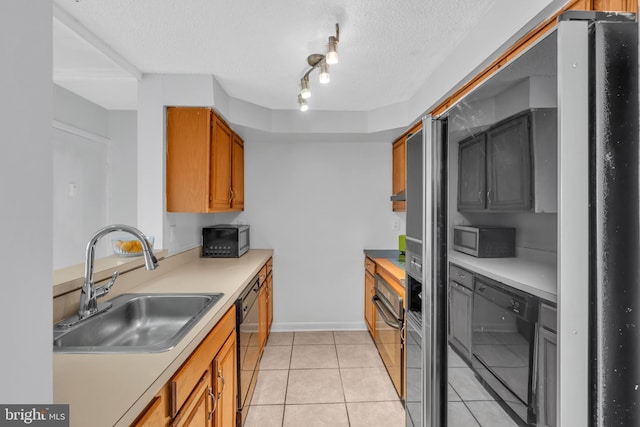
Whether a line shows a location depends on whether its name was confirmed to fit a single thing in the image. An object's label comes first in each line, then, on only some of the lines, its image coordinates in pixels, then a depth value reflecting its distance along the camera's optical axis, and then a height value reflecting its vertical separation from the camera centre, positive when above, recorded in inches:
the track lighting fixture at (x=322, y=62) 69.3 +35.5
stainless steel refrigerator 19.2 -0.4
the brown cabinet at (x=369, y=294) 128.2 -34.1
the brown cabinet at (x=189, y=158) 99.2 +17.0
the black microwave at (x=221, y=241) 123.3 -10.3
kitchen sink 53.1 -20.5
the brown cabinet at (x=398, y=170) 133.5 +18.5
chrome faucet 56.3 -9.8
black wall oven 86.0 -34.1
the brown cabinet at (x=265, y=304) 112.1 -34.3
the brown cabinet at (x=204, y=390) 38.9 -25.4
